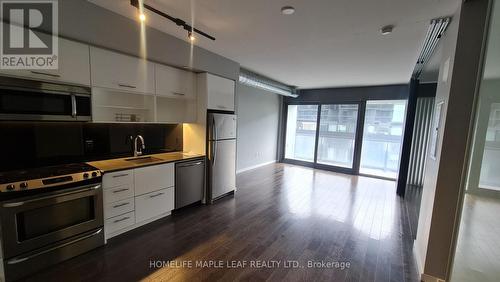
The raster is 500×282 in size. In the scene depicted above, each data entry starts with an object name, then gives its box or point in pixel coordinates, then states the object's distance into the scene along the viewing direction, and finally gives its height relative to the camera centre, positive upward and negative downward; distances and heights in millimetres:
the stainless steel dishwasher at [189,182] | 3234 -991
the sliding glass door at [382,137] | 5914 -216
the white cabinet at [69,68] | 2010 +498
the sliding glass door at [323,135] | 6500 -269
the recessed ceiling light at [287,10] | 2082 +1166
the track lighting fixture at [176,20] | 1995 +1106
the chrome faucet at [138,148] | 3084 -438
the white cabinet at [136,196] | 2471 -1021
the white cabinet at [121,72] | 2381 +569
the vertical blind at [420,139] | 5110 -188
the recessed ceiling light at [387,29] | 2391 +1174
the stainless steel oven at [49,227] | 1821 -1105
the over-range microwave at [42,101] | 1906 +133
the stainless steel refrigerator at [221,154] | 3592 -581
